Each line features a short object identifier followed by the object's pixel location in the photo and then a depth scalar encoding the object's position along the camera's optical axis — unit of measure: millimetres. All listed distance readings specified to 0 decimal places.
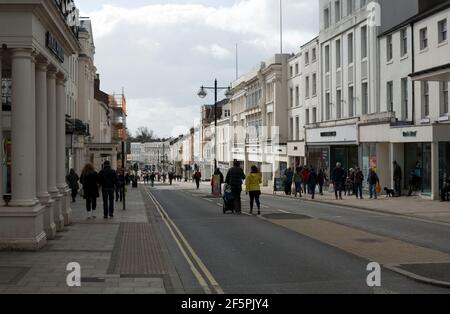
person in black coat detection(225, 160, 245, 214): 23688
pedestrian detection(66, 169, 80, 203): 30770
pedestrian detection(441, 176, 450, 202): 29389
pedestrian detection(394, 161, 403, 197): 34875
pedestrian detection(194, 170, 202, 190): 59462
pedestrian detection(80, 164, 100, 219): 21688
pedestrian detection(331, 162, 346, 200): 35188
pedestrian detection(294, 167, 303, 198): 39609
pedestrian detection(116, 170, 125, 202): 28272
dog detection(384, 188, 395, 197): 34812
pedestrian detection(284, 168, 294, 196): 41406
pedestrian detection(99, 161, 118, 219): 21688
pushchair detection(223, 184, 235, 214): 24234
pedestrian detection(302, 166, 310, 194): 39938
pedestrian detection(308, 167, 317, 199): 37238
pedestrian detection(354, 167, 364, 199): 34531
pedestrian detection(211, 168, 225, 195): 37312
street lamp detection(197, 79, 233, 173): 41469
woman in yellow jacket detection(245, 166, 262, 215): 23312
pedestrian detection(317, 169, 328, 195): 39822
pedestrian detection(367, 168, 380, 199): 34375
